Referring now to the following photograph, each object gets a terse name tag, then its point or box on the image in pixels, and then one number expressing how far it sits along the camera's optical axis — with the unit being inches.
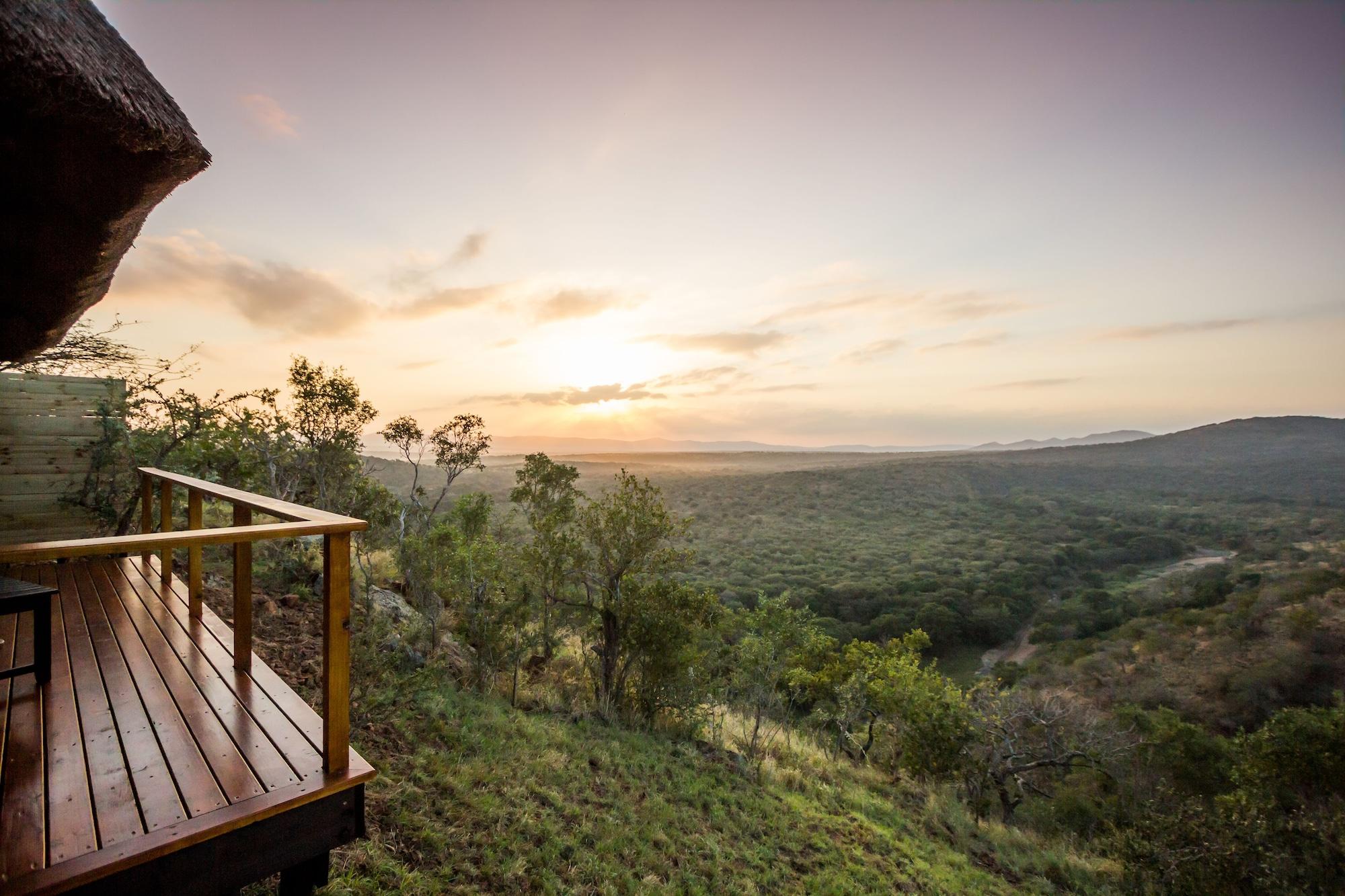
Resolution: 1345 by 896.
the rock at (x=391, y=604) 327.1
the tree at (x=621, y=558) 413.7
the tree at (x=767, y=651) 509.4
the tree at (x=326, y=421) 311.4
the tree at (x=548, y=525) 419.8
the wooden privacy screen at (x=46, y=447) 232.8
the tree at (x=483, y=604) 336.8
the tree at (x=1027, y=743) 498.6
